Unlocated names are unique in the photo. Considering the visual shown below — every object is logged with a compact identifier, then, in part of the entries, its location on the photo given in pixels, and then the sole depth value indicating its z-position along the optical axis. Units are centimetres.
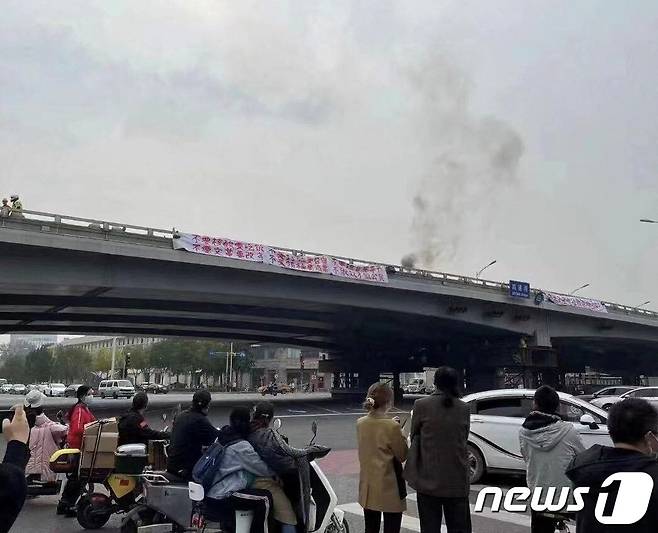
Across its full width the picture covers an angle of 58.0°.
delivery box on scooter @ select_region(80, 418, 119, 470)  748
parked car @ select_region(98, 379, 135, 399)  5247
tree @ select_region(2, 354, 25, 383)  11075
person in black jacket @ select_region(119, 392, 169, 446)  735
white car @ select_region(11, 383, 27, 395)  7852
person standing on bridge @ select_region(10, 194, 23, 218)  2227
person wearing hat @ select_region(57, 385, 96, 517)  793
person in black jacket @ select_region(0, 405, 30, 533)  228
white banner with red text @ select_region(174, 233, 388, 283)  2614
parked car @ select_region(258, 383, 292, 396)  6153
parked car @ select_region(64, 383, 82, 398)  5756
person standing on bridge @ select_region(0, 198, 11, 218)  2208
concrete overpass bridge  2430
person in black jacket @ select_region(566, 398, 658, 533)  239
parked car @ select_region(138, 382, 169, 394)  7400
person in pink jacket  862
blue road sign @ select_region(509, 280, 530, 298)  3878
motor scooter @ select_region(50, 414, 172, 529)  699
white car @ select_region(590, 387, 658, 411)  2416
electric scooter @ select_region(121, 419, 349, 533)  521
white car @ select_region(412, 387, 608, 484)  973
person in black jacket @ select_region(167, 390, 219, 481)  604
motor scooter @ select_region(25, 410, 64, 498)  850
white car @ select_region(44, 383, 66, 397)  5878
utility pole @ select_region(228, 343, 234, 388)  8625
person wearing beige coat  481
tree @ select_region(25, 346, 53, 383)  9994
